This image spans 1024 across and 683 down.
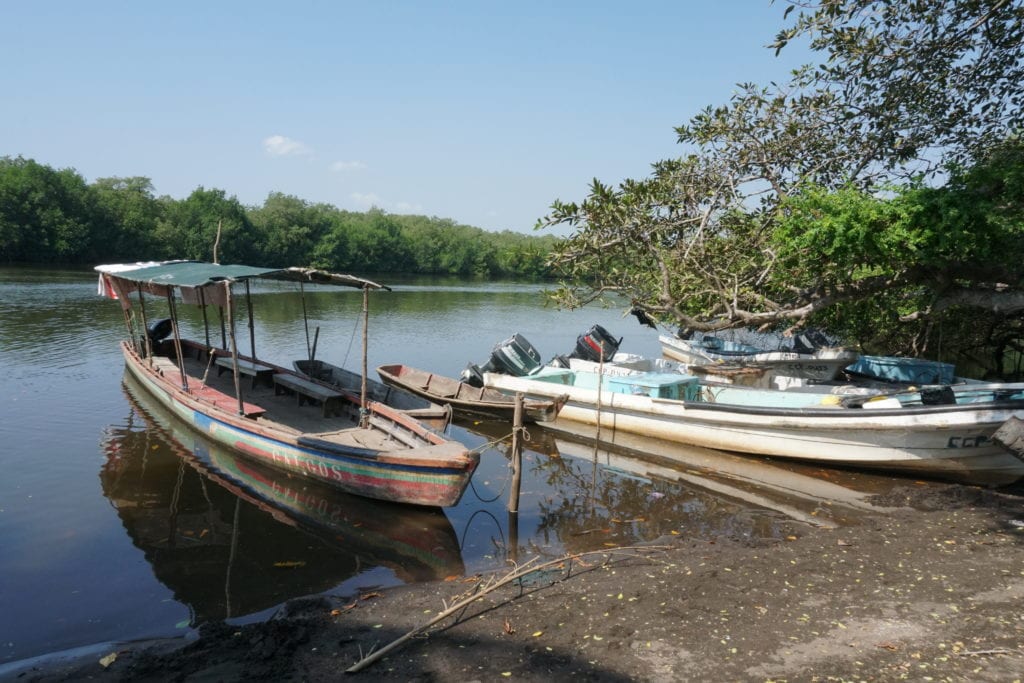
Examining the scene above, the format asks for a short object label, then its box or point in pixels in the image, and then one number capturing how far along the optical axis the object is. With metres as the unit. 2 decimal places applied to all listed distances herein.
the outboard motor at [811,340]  20.73
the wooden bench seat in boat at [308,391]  12.44
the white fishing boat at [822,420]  10.54
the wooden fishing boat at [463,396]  14.73
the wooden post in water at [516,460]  9.37
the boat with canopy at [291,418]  9.05
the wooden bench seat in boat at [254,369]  14.39
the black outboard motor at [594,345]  18.73
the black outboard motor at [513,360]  16.72
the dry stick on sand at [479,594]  5.17
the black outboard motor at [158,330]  18.28
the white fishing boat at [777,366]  17.06
